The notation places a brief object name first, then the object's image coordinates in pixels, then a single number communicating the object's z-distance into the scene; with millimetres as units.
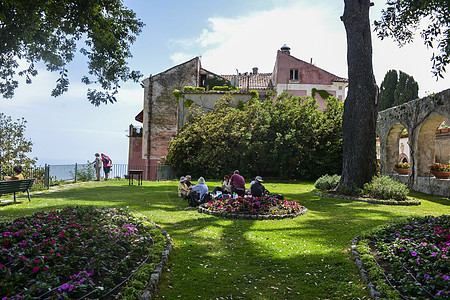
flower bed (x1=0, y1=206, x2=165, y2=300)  3855
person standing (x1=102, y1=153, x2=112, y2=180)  23716
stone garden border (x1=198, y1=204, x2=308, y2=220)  9625
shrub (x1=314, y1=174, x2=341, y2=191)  16562
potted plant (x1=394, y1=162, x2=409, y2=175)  19516
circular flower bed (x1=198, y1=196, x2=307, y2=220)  9820
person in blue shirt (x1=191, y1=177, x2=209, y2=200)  11795
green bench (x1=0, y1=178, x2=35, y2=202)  11148
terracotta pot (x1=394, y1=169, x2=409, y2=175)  19541
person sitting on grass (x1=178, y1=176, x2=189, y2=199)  12912
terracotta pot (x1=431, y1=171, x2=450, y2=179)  15134
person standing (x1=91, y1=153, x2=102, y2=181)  23234
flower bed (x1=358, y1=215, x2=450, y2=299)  4145
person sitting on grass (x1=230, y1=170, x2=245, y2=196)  11939
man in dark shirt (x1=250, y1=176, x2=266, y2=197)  11172
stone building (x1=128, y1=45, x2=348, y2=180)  35625
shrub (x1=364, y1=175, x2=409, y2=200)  13211
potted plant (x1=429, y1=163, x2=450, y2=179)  15102
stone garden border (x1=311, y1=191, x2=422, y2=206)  12680
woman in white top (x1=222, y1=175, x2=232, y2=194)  12906
